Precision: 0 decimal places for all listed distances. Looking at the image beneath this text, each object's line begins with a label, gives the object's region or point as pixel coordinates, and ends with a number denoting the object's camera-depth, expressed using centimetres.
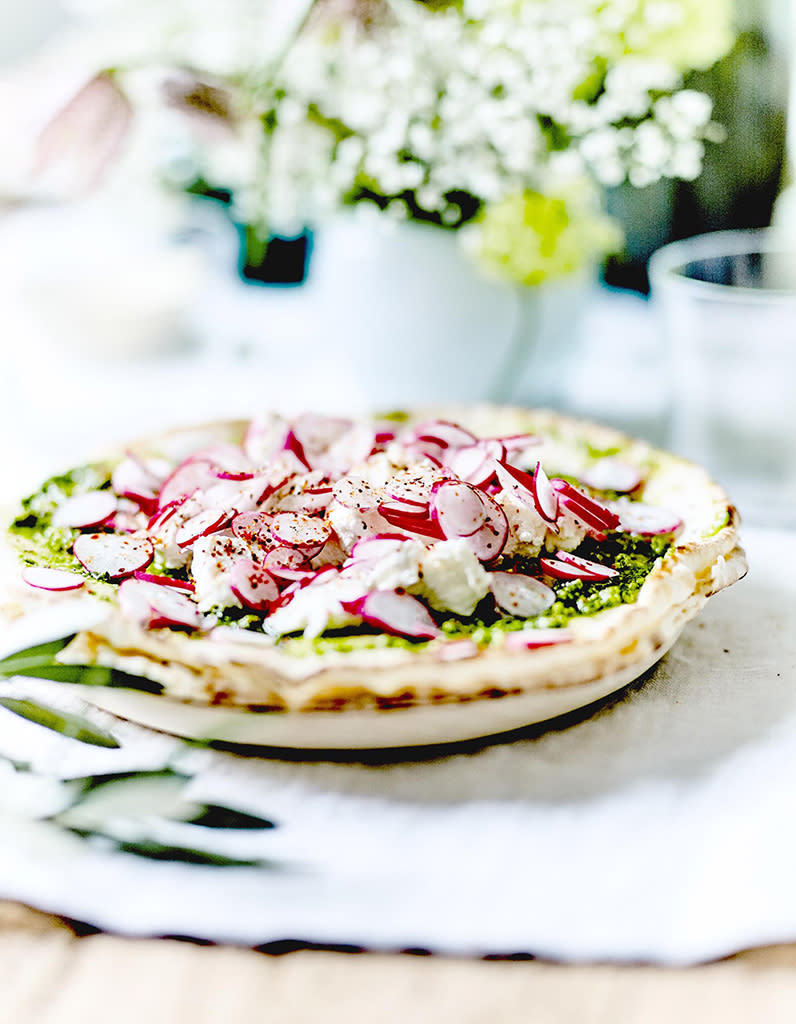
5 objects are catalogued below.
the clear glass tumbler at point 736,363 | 82
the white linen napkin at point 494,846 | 60
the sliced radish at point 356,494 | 69
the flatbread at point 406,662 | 62
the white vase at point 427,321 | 89
